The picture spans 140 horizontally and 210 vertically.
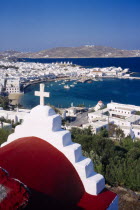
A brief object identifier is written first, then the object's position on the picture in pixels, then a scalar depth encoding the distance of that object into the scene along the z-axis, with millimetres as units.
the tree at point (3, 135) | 13095
